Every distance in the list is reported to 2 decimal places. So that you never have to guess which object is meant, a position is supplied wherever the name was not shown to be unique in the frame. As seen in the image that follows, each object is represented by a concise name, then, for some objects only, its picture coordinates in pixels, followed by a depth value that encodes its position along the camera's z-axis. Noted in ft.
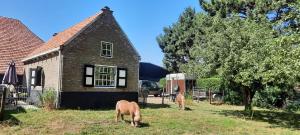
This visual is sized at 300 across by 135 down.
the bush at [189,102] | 57.44
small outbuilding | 79.28
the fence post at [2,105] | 31.31
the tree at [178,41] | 106.85
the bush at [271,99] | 61.33
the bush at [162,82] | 95.71
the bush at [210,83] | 71.38
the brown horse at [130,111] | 30.77
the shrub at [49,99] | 41.14
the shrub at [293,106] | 59.41
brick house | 44.09
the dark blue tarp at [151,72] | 125.03
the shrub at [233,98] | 65.81
